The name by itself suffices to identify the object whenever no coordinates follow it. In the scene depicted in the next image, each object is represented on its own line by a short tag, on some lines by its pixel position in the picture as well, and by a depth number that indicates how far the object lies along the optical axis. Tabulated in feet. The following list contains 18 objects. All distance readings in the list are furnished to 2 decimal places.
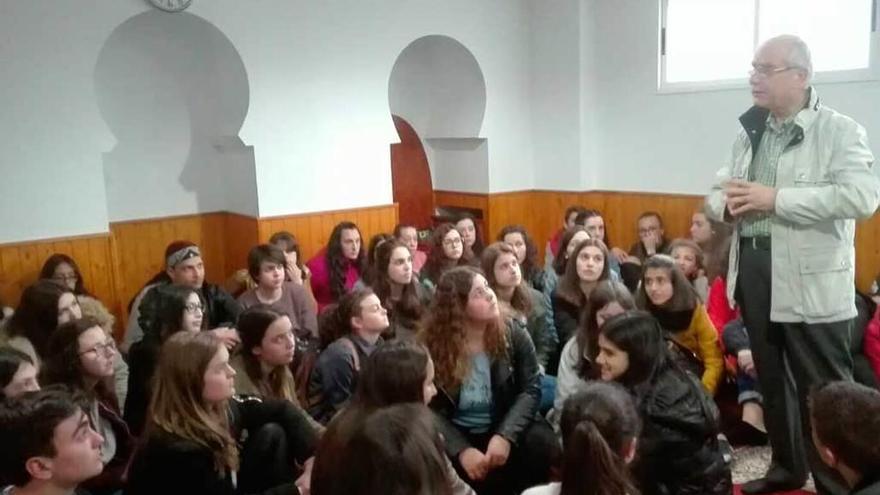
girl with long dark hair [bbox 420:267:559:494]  9.77
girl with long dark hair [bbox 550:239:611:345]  12.93
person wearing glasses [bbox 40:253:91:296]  15.19
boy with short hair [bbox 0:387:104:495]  6.38
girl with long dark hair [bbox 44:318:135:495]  9.31
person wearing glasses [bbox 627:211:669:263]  18.38
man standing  8.10
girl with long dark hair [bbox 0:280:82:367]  11.11
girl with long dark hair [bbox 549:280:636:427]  10.51
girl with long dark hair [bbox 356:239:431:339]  13.12
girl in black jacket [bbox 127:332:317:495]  7.18
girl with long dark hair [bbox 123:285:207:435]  10.05
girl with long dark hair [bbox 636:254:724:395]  11.34
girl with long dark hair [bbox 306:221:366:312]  16.57
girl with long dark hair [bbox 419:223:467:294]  15.47
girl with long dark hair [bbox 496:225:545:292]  15.64
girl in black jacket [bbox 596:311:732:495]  8.47
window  16.05
